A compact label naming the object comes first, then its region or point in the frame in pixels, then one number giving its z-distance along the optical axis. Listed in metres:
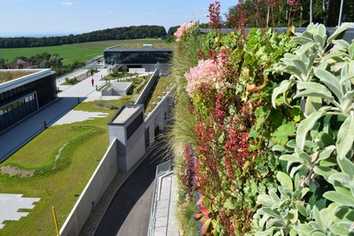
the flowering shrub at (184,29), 7.89
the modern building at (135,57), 48.25
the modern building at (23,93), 23.89
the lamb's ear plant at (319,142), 1.37
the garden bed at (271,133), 1.52
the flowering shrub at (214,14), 3.47
